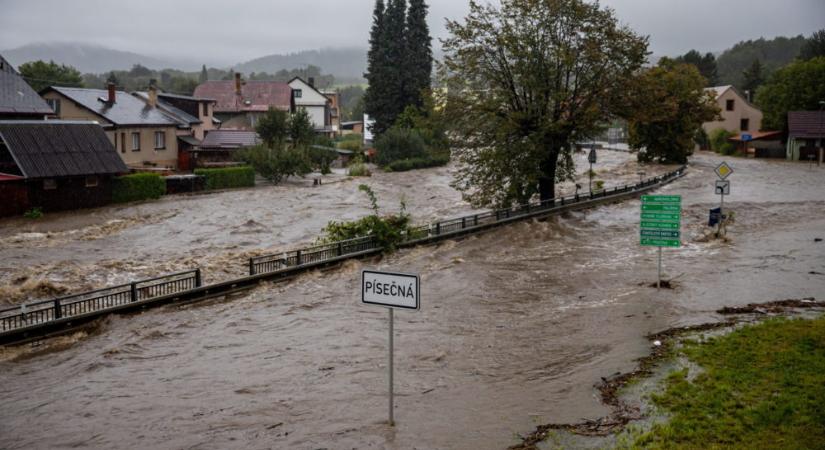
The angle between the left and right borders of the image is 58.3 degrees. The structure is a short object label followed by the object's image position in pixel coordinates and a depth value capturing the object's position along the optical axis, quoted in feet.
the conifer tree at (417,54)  256.11
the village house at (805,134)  241.35
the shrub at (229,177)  170.81
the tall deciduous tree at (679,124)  232.94
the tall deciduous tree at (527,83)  116.26
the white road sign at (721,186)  102.32
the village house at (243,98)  272.72
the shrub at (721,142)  288.92
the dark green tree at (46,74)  278.67
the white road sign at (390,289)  34.35
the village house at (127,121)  177.27
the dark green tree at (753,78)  408.83
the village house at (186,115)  203.41
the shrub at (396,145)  232.53
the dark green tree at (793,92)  268.33
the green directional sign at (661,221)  70.03
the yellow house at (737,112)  308.81
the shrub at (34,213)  127.95
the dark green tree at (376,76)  256.93
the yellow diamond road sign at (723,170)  100.48
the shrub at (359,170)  208.26
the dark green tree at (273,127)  215.51
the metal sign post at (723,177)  100.68
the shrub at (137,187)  148.56
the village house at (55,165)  129.08
